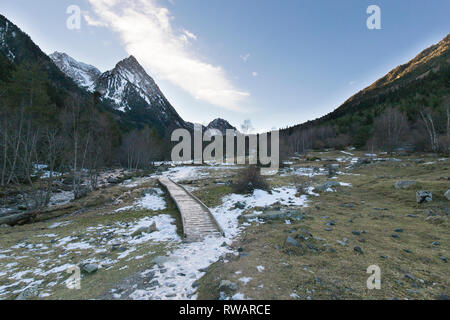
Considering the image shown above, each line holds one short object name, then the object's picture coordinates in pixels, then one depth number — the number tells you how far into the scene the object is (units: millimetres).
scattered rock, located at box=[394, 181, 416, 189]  13204
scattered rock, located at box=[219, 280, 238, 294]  4133
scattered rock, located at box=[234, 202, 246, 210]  12120
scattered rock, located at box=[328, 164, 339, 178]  23938
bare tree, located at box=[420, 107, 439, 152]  33250
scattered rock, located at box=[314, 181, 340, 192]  15789
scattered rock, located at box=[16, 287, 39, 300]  4887
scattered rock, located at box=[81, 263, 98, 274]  5855
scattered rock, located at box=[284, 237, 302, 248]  6265
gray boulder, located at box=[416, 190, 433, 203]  10602
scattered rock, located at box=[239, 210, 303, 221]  9531
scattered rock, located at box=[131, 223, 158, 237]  9161
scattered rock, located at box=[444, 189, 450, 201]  10192
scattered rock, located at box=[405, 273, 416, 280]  4524
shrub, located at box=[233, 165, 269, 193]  15609
